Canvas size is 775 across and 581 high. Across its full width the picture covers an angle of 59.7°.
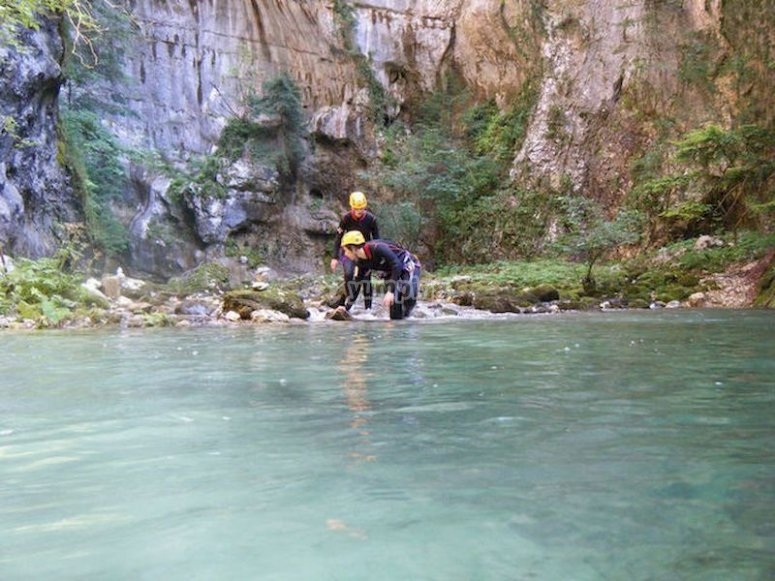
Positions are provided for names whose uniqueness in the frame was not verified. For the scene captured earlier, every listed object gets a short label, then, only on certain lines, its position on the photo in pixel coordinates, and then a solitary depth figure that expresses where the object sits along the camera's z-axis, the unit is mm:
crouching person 9680
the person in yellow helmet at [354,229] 10281
